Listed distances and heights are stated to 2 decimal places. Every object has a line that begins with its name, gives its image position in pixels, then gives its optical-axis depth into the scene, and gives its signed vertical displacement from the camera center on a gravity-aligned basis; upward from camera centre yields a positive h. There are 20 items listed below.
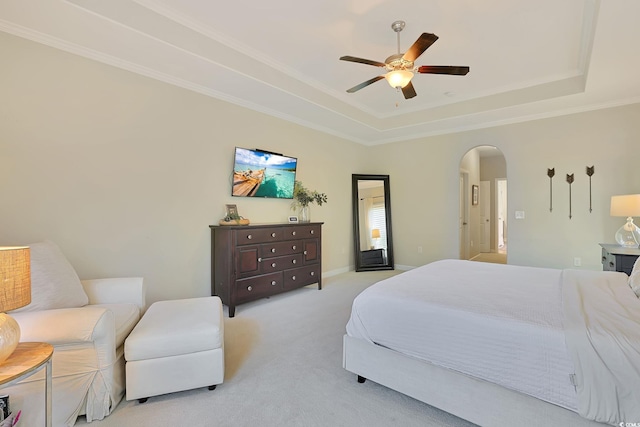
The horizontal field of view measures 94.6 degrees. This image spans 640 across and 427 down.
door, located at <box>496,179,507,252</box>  8.88 +0.06
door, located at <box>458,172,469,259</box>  6.56 +0.06
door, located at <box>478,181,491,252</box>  8.29 -0.03
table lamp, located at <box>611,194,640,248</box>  3.26 +0.04
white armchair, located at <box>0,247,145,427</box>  1.55 -0.86
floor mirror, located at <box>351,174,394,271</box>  5.88 -0.13
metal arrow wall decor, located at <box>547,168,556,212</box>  4.45 +0.45
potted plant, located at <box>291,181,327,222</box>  4.72 +0.27
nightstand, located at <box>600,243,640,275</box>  3.01 -0.44
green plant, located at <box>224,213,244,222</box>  3.67 -0.03
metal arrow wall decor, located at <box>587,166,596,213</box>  4.16 +0.62
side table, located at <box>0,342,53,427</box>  1.17 -0.63
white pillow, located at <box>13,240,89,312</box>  1.90 -0.46
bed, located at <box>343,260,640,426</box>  1.24 -0.66
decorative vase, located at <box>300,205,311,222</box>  4.77 +0.02
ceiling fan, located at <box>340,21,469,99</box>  2.44 +1.29
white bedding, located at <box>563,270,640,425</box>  1.18 -0.61
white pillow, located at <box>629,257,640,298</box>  1.88 -0.43
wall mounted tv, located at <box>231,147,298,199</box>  3.94 +0.59
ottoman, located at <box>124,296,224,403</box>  1.81 -0.90
